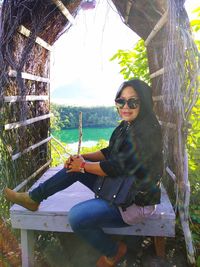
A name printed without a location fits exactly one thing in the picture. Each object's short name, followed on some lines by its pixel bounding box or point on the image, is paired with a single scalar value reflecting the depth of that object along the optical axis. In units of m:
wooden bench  1.74
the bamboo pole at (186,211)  1.73
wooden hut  1.63
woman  1.53
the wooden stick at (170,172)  1.92
